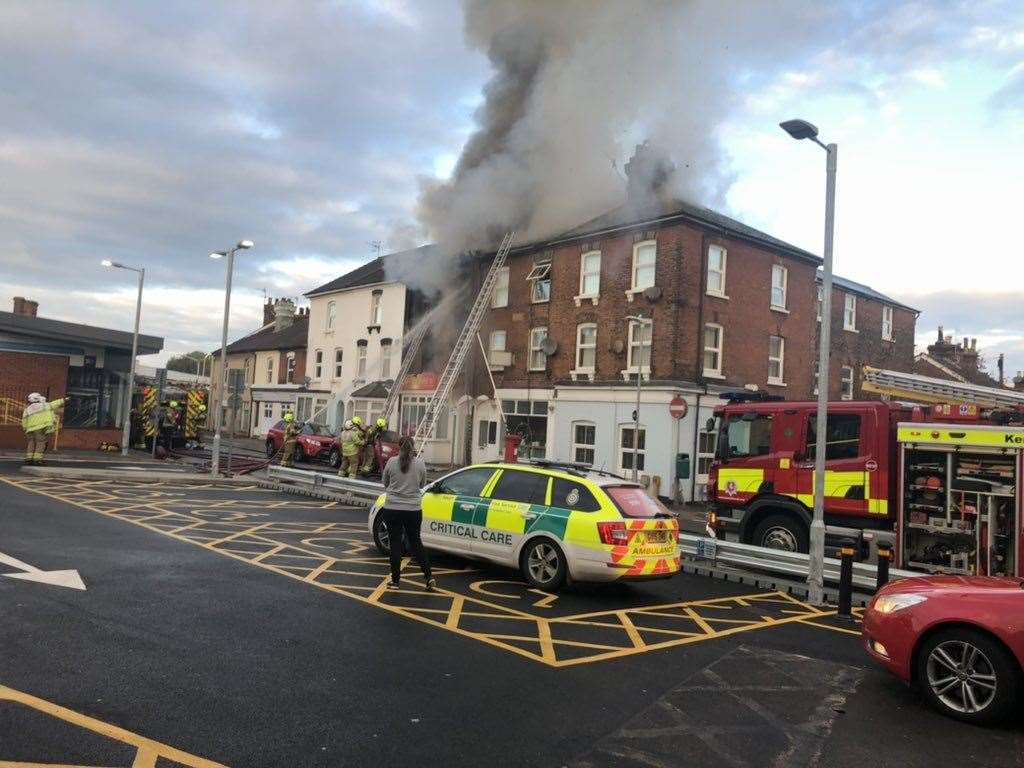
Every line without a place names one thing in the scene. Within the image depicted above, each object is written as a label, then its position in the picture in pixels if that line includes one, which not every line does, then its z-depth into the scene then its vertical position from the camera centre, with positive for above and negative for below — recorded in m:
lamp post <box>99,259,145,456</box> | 23.89 +0.45
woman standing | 7.93 -0.94
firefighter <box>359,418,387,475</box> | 19.04 -0.66
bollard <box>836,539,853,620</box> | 8.11 -1.55
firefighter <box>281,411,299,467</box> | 20.64 -0.64
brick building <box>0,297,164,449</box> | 22.81 +1.00
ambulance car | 7.93 -1.09
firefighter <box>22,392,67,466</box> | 18.47 -0.62
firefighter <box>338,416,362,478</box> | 18.25 -0.75
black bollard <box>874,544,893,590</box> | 8.09 -1.28
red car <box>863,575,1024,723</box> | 4.82 -1.33
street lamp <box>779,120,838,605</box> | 8.73 +0.59
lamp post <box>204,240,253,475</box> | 18.91 +2.00
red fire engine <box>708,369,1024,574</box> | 8.80 -0.36
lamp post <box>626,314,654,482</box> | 18.27 +3.31
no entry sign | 18.45 +0.73
